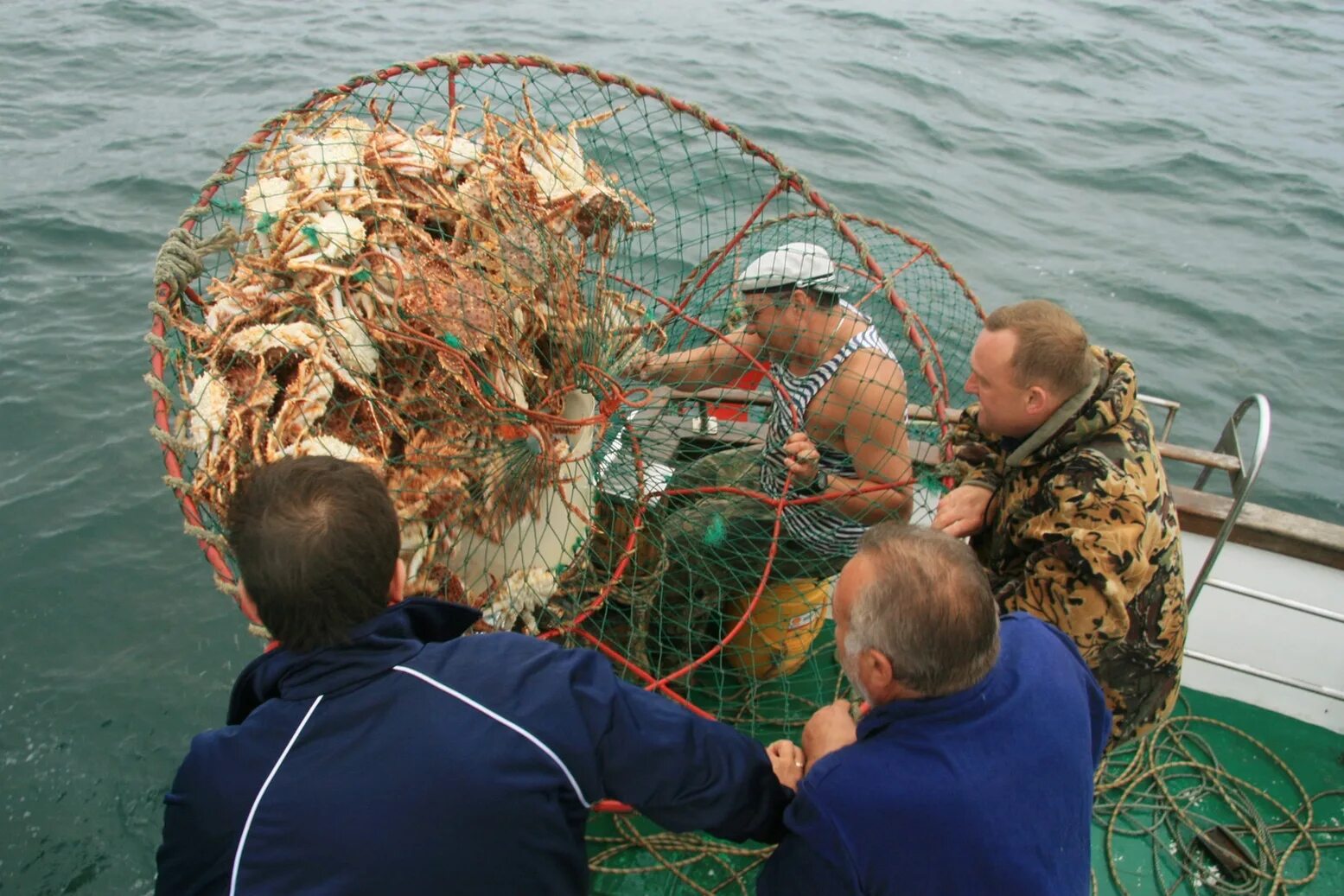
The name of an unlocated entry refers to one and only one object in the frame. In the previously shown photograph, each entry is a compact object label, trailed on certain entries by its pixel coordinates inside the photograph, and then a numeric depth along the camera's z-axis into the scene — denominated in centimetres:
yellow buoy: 289
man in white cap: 268
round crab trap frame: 215
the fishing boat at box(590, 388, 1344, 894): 272
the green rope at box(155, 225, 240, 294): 228
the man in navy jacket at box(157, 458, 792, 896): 129
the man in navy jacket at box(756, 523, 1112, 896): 140
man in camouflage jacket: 204
